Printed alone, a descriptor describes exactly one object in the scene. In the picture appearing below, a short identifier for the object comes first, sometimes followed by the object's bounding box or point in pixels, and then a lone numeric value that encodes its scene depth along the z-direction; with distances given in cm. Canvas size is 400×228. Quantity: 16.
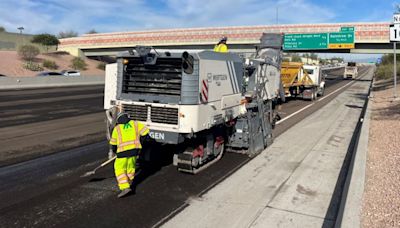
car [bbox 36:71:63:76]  4396
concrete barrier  3316
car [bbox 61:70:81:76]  4919
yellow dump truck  2383
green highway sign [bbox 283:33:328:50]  5106
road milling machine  724
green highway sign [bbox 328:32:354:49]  4811
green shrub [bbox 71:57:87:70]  7162
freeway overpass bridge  4844
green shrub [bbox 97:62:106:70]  7791
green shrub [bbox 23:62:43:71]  5958
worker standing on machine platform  1017
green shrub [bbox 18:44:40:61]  6494
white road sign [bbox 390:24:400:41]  1722
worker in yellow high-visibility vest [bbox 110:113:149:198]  658
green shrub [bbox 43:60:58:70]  6488
